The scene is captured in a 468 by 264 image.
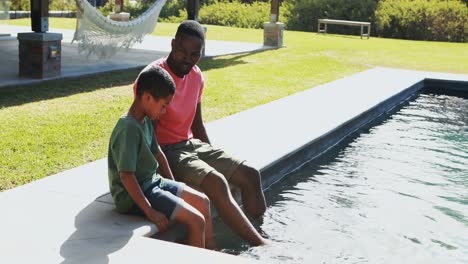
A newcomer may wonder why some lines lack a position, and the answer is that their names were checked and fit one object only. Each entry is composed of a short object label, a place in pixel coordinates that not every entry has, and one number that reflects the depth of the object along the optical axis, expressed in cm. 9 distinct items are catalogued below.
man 315
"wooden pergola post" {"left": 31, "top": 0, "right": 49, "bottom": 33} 755
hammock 813
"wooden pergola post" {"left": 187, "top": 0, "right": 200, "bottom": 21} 1102
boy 276
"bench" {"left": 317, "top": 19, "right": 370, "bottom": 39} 1944
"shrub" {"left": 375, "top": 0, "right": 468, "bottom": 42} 2027
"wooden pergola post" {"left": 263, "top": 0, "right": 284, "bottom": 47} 1428
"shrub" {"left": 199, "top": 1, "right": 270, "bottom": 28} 2281
